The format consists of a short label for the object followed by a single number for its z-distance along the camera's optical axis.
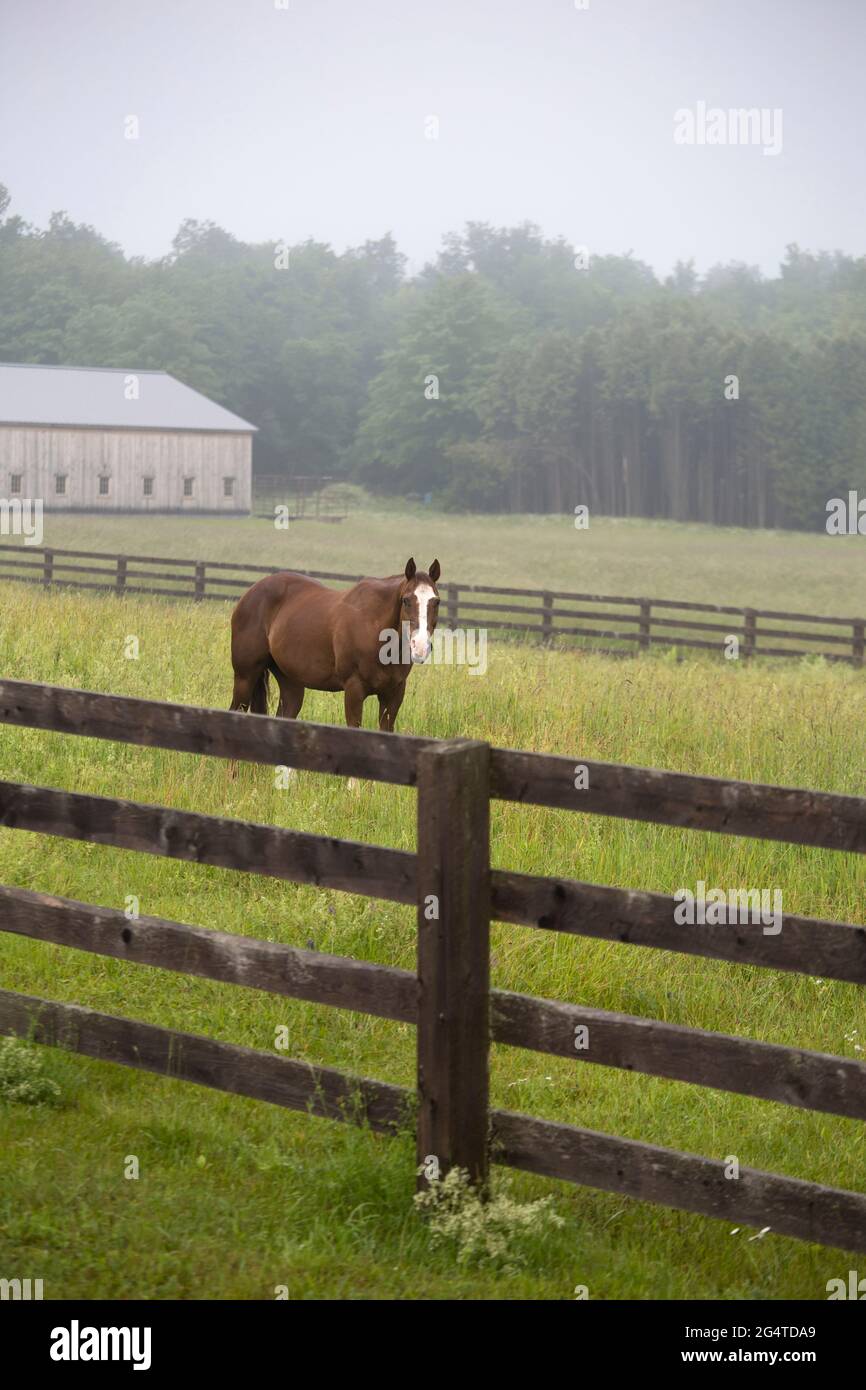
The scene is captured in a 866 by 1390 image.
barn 66.44
